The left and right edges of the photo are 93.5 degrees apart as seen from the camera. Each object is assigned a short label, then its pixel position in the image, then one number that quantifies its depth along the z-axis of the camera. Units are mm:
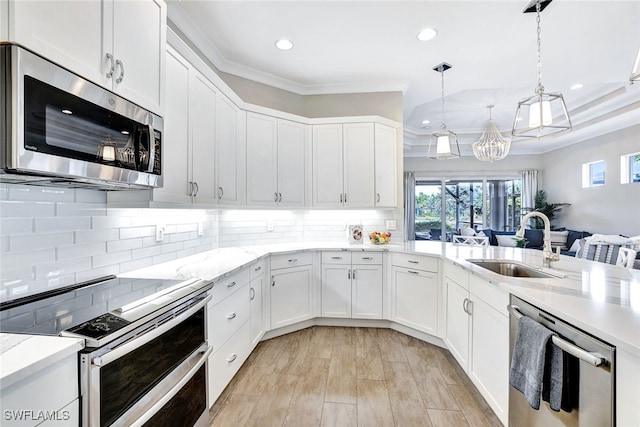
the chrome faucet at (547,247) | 2084
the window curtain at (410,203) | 7941
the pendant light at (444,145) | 3568
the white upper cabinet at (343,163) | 3600
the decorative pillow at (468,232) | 7227
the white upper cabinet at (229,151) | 2494
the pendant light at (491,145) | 5074
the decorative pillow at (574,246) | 5706
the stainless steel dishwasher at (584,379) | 1010
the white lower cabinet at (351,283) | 3293
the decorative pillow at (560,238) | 6308
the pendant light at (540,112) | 2238
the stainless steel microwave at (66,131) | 922
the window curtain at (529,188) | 7613
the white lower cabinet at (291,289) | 3029
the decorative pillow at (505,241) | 6555
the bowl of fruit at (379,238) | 3549
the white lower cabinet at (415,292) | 2900
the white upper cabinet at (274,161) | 3070
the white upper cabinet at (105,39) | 1009
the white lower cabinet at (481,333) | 1707
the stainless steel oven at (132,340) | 960
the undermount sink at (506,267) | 2215
